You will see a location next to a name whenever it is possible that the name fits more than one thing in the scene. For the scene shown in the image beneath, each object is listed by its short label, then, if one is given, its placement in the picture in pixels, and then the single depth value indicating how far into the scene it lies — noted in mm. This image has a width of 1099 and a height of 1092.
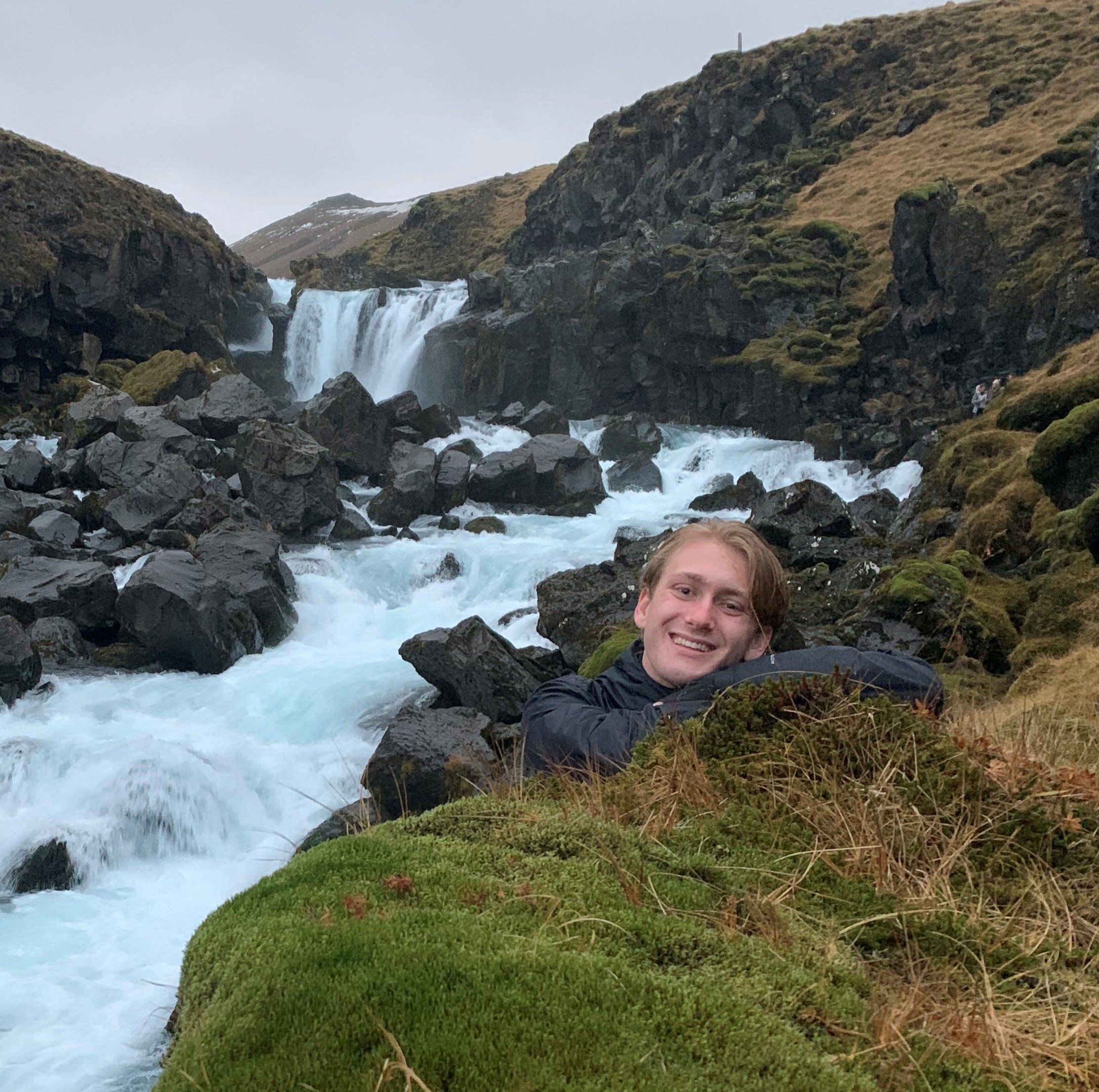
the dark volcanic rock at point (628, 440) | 36250
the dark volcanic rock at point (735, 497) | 27500
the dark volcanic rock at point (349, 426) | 31172
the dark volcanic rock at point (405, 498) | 27750
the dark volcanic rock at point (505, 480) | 29562
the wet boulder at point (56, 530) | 22703
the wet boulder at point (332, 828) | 9812
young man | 3953
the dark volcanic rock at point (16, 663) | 15047
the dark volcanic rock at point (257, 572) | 19578
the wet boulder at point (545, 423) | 39406
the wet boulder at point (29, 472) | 26781
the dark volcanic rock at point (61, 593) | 17906
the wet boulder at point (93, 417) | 30578
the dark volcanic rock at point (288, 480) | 25938
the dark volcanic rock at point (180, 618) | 17531
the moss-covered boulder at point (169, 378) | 36750
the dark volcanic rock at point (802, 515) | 18672
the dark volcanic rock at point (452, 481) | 29109
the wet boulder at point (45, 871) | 10297
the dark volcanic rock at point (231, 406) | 30578
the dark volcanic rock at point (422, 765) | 10156
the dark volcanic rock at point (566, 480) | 29750
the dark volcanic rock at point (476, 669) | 13328
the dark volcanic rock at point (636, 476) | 32312
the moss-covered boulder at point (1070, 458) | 13297
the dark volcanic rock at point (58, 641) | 17250
